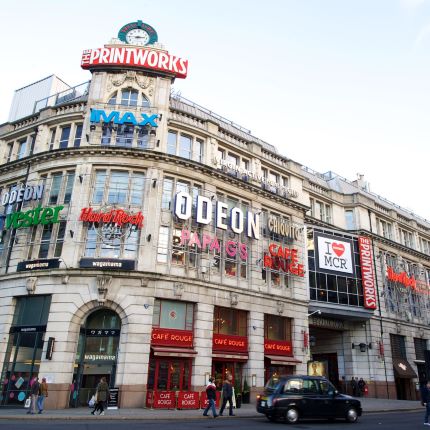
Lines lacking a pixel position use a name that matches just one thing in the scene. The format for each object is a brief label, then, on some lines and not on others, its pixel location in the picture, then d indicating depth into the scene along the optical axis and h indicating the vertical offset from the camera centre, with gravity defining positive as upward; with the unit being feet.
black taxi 61.93 -3.53
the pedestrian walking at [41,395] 70.25 -4.58
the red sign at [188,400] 76.84 -4.93
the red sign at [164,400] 76.33 -5.01
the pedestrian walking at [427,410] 63.31 -4.13
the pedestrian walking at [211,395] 68.48 -3.49
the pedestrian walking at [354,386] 123.95 -2.14
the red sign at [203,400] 79.80 -4.99
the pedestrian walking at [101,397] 67.69 -4.37
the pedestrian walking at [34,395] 69.15 -4.59
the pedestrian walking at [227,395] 70.74 -3.51
